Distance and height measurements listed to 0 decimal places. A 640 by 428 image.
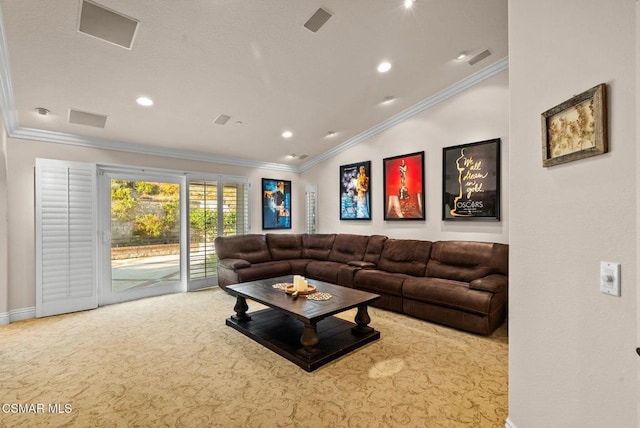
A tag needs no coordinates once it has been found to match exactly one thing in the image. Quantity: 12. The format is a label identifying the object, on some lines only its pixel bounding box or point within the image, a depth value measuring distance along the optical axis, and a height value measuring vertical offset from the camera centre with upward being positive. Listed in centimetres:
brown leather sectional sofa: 328 -85
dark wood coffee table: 262 -127
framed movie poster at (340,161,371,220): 542 +46
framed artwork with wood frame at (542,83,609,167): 110 +37
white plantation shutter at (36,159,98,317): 376 -28
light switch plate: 105 -25
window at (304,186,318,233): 648 +15
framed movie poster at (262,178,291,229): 623 +25
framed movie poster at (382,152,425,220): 465 +46
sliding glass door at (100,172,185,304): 439 -33
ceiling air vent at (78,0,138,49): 213 +151
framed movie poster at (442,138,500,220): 382 +46
